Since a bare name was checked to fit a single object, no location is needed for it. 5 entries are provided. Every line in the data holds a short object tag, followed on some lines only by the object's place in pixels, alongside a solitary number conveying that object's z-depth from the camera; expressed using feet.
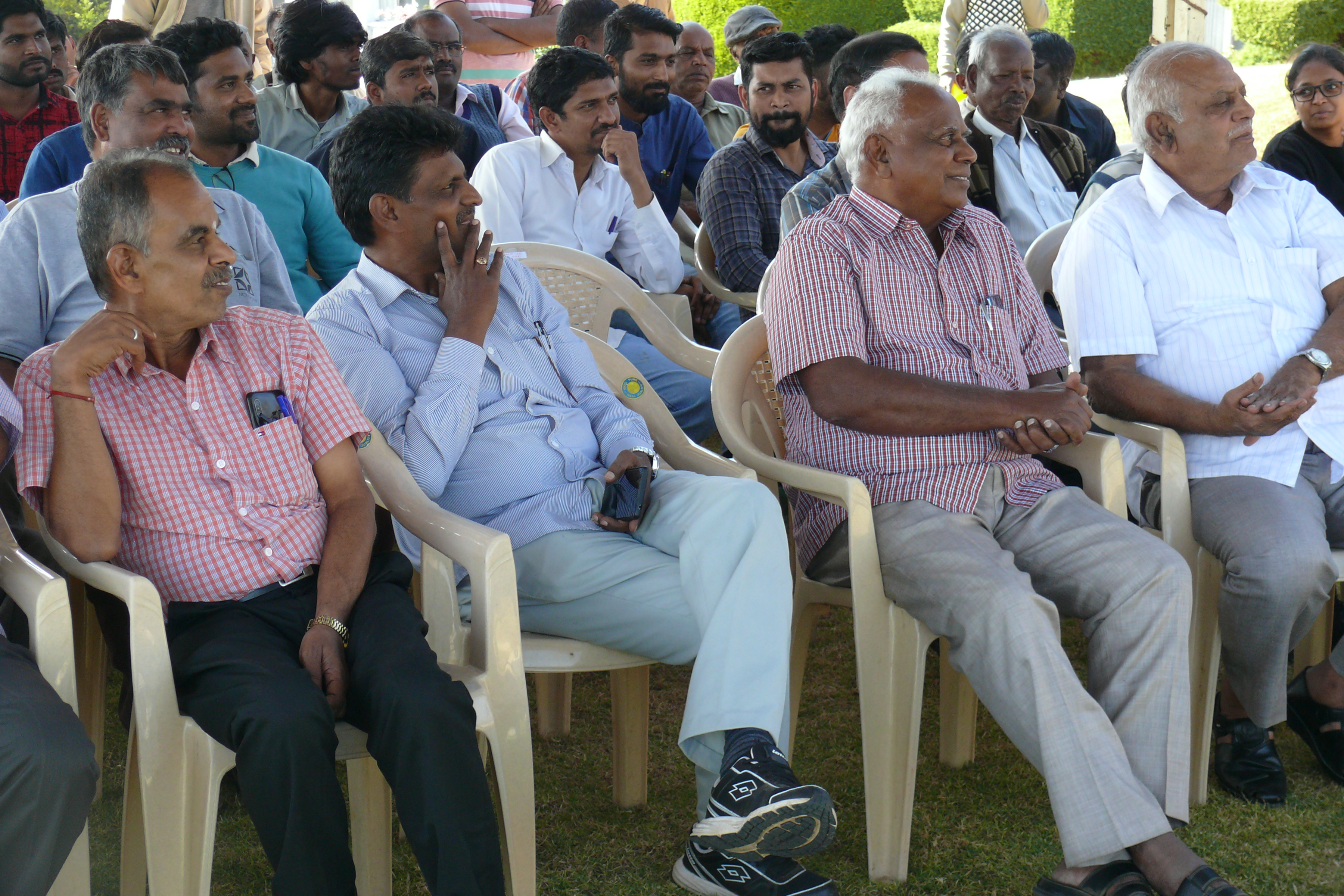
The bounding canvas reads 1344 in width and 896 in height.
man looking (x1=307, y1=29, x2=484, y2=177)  15.33
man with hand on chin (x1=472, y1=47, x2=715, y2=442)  13.51
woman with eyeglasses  14.66
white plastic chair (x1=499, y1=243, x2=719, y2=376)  11.71
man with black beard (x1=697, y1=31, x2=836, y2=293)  13.89
